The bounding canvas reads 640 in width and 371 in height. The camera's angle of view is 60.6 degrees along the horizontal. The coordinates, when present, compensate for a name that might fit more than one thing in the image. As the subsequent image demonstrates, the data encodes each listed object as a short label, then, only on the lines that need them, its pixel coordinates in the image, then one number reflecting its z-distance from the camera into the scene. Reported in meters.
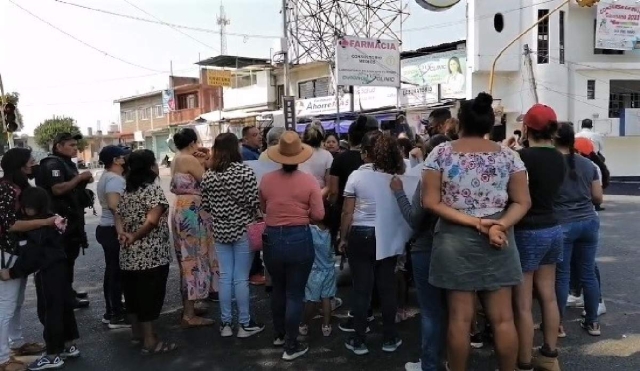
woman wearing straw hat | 4.19
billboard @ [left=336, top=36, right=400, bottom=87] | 15.52
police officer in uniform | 5.06
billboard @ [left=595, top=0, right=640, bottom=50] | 23.73
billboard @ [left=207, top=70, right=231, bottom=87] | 28.59
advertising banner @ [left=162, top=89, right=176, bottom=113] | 46.66
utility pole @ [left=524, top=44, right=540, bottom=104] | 22.98
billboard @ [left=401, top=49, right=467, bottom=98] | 22.80
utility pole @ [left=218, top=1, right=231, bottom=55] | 39.72
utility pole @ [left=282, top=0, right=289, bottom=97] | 19.00
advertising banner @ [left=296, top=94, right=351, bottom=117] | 25.52
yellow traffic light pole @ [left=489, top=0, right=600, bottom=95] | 13.18
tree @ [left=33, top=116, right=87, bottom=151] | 56.41
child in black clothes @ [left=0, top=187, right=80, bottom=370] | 4.17
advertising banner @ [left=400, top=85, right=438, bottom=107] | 22.44
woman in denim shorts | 3.54
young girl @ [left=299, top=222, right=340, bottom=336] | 4.71
